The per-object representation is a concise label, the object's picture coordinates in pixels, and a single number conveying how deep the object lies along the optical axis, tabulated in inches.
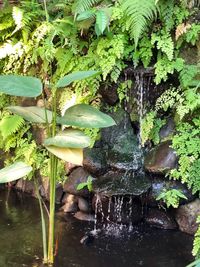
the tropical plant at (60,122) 97.8
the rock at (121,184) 185.0
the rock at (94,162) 198.5
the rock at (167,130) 195.8
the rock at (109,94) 207.2
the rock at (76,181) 202.9
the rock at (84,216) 198.1
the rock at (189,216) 181.5
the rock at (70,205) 208.1
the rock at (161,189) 183.5
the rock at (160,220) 188.2
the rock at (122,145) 198.4
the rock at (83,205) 202.5
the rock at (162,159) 186.7
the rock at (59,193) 220.3
